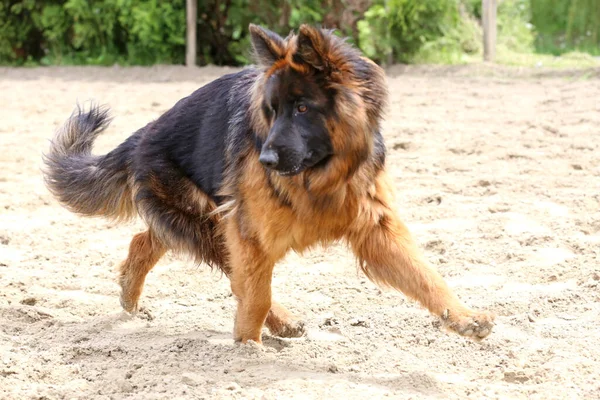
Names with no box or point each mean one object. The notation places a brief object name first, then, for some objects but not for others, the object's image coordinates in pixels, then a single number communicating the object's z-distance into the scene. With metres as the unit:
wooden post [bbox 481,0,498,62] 12.82
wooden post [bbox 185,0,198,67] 13.50
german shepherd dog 3.85
